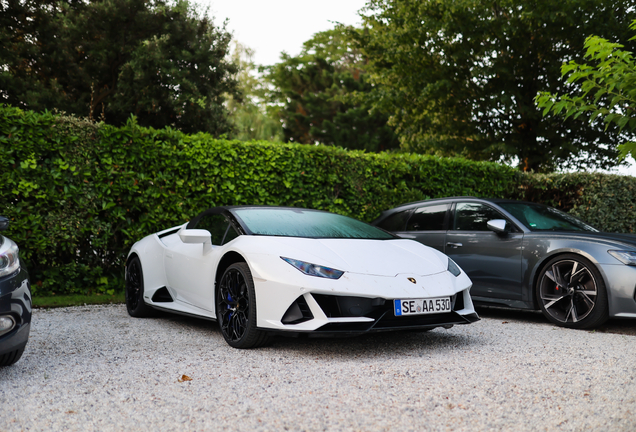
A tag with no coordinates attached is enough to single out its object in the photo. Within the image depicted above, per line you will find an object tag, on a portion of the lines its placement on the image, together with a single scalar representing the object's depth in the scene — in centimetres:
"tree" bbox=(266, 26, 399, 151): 3033
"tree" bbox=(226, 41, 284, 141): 2994
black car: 341
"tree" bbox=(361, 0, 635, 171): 1545
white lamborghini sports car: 405
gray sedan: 533
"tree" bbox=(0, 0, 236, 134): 1570
